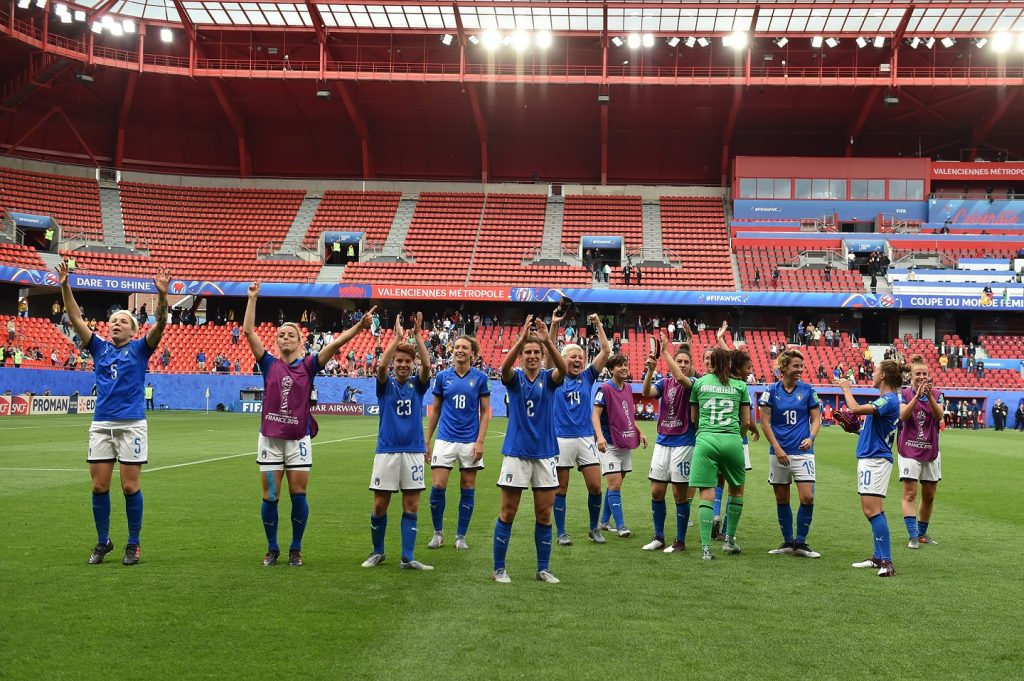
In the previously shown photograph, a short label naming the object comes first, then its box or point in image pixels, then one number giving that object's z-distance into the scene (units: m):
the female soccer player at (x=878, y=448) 8.66
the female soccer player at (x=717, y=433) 8.91
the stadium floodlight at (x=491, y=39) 45.50
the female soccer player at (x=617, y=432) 10.66
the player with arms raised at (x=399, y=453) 8.23
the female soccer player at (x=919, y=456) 10.16
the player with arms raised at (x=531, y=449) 7.67
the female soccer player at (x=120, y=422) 8.12
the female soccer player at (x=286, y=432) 8.08
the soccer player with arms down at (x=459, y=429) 9.66
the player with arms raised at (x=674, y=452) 9.62
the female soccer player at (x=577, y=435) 10.02
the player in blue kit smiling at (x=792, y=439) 9.41
